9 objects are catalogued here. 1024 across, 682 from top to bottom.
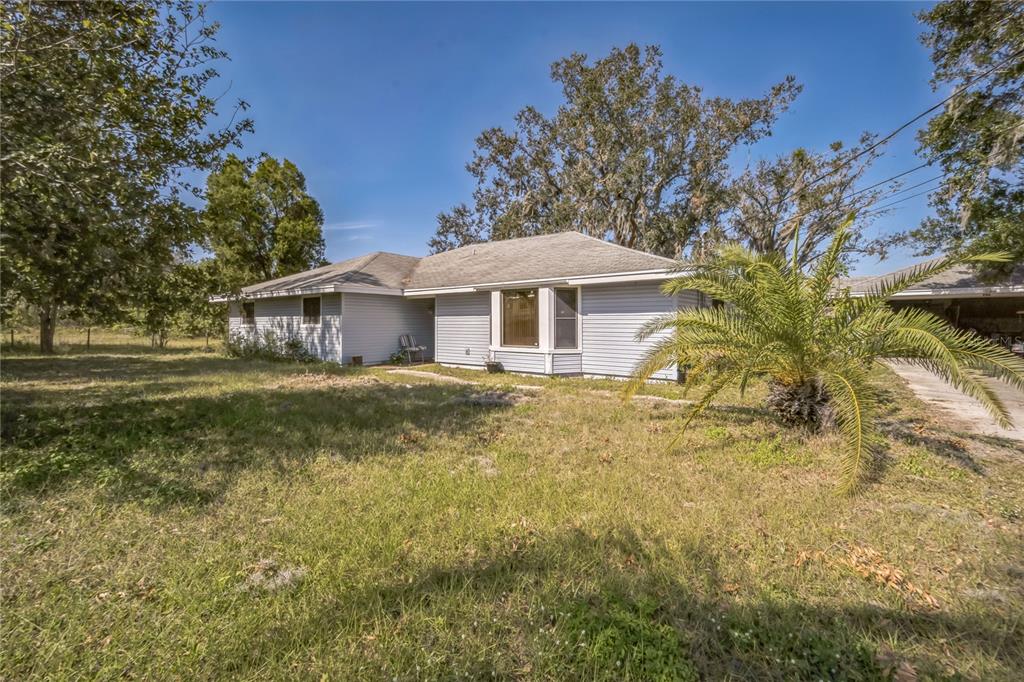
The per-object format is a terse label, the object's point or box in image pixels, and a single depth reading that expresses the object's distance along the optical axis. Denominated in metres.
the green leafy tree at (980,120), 10.13
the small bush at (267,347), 15.61
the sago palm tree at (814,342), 4.34
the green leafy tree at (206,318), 21.38
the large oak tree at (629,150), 21.67
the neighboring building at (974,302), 14.55
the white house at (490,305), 10.98
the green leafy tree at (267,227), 22.02
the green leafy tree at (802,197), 20.94
